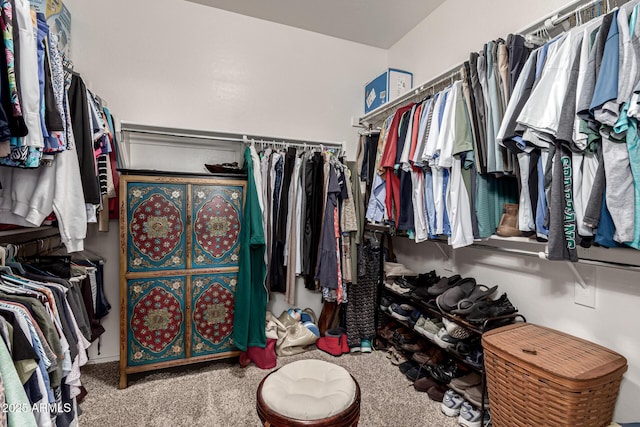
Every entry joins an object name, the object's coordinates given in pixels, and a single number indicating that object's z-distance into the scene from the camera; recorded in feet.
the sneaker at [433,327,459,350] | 5.81
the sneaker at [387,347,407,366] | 7.50
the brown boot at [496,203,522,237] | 4.71
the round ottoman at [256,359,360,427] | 3.59
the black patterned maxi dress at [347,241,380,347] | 8.25
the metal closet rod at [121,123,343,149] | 7.71
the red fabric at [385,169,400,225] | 6.86
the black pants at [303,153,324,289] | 7.91
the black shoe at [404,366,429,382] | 6.74
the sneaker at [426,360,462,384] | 6.08
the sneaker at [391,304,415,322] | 7.29
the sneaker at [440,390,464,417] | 5.70
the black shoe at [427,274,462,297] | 6.46
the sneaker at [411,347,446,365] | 6.55
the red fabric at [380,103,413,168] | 6.75
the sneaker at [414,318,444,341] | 6.31
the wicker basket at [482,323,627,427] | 3.82
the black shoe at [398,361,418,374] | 7.08
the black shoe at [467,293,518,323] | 5.41
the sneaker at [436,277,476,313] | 5.85
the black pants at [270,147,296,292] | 7.92
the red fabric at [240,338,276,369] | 7.34
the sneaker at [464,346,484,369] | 5.31
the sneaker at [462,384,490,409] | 5.35
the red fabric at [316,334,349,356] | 8.00
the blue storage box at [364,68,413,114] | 8.50
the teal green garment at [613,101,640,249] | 3.10
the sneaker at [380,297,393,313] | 7.96
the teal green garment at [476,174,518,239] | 4.99
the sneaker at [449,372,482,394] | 5.74
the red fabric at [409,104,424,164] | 6.11
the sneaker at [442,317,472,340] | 5.63
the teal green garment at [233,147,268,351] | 7.11
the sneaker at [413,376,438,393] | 6.45
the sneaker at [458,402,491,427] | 5.37
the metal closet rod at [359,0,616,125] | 3.98
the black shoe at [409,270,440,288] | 7.20
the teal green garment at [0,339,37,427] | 2.59
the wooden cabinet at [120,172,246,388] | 6.59
